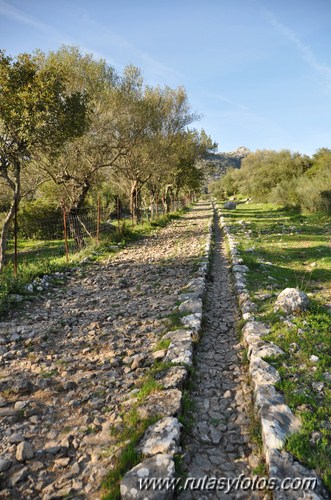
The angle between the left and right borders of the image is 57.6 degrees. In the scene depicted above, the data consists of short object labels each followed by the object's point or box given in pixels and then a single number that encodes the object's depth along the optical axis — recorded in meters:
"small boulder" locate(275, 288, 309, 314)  6.61
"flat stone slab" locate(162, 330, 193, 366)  5.16
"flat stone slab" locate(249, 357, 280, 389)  4.41
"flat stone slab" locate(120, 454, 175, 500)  2.77
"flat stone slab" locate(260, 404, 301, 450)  3.31
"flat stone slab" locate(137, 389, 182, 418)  3.88
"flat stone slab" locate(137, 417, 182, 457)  3.28
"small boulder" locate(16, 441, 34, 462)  3.34
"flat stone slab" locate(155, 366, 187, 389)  4.45
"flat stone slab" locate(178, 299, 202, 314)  7.22
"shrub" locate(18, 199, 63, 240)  30.86
